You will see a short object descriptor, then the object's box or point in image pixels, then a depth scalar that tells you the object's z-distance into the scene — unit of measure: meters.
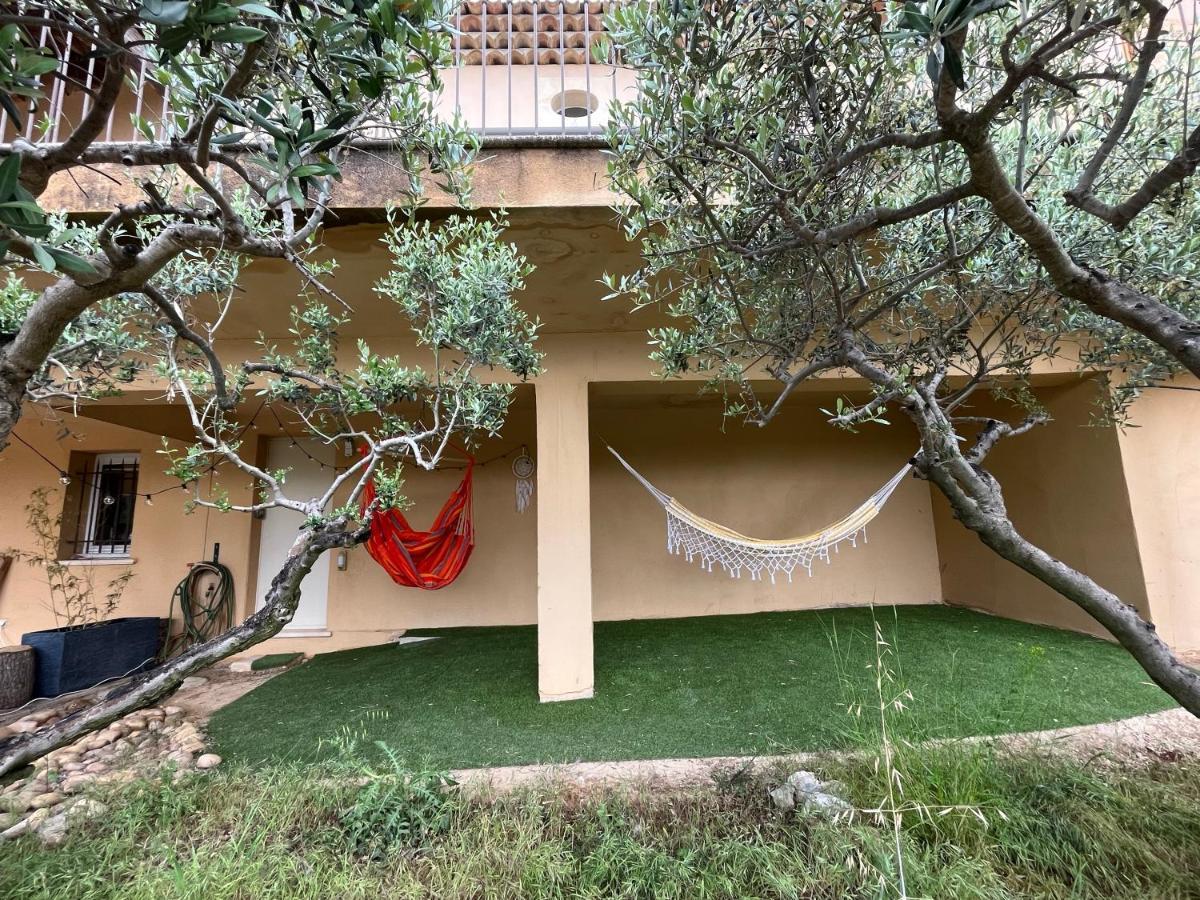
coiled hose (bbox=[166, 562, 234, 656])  4.03
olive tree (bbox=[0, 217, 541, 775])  1.58
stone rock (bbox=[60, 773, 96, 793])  1.85
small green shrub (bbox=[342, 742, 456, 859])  1.44
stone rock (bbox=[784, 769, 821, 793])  1.62
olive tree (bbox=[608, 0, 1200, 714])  1.06
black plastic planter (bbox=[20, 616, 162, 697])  3.31
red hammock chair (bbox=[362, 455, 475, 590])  3.44
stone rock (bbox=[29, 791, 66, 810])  1.76
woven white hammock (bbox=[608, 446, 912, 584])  3.15
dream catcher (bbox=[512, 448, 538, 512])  4.28
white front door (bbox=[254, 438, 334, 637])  4.33
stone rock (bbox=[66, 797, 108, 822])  1.58
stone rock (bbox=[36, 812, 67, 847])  1.49
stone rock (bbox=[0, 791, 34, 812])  1.71
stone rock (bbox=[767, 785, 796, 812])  1.57
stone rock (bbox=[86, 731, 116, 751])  2.41
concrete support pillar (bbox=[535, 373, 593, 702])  2.66
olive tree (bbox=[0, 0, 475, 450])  0.68
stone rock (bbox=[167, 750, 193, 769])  2.04
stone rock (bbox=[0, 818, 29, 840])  1.54
